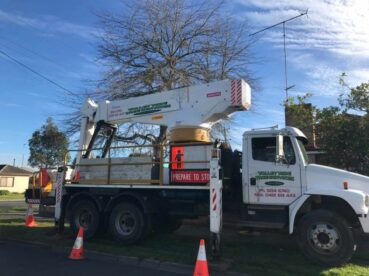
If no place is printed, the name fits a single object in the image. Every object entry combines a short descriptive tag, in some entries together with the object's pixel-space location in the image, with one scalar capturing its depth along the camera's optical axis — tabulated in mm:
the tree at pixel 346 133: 12891
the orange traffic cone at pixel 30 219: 14508
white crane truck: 9164
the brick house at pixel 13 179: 63500
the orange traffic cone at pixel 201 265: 7527
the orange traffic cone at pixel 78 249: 9938
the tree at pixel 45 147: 52156
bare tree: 18781
